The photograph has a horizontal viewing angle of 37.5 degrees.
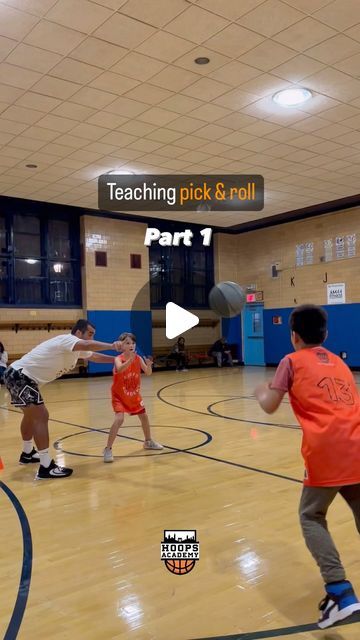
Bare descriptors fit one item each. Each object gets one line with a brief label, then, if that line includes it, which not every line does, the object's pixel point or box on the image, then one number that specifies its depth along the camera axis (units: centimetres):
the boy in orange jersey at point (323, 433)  226
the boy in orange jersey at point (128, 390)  529
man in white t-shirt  483
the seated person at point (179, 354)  1700
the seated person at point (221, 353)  1817
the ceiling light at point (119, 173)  1173
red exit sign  1841
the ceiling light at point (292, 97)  806
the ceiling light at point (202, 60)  691
